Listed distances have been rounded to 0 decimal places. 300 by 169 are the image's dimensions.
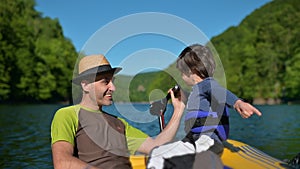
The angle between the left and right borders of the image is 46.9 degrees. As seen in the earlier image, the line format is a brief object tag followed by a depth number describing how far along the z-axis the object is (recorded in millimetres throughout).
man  2721
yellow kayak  2865
